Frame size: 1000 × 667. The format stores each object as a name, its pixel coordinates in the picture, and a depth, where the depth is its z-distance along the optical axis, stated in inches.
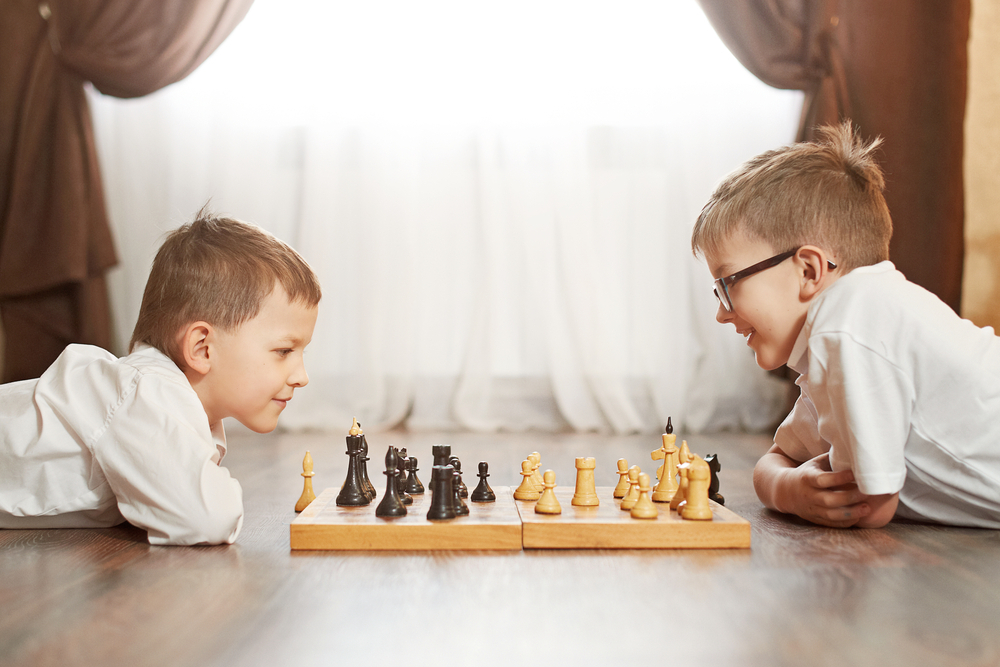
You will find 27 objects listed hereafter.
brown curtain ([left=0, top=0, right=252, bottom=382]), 111.6
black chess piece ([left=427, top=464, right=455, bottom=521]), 42.2
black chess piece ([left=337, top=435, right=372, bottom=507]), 45.6
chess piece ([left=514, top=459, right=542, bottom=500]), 48.9
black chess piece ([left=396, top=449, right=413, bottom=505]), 47.5
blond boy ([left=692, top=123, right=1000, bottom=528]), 43.4
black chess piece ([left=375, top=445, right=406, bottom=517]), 42.4
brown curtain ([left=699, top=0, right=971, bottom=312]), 108.1
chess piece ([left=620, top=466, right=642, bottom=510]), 45.1
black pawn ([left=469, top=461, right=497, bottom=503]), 47.8
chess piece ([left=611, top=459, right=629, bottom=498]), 48.5
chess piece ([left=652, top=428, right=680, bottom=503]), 47.1
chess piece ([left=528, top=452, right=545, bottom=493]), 49.3
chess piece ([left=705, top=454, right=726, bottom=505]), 51.9
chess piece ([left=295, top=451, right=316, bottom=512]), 51.4
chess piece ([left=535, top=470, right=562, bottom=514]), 44.4
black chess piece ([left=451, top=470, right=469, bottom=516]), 44.0
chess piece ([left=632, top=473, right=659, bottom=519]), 42.8
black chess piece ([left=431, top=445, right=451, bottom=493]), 43.4
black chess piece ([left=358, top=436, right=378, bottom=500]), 46.9
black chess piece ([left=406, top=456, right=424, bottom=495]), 49.8
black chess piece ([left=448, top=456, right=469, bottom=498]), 47.8
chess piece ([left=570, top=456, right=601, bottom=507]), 46.2
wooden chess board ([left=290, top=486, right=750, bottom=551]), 41.5
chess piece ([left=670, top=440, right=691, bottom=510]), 45.7
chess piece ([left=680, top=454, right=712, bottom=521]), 42.7
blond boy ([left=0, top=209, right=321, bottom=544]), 43.1
